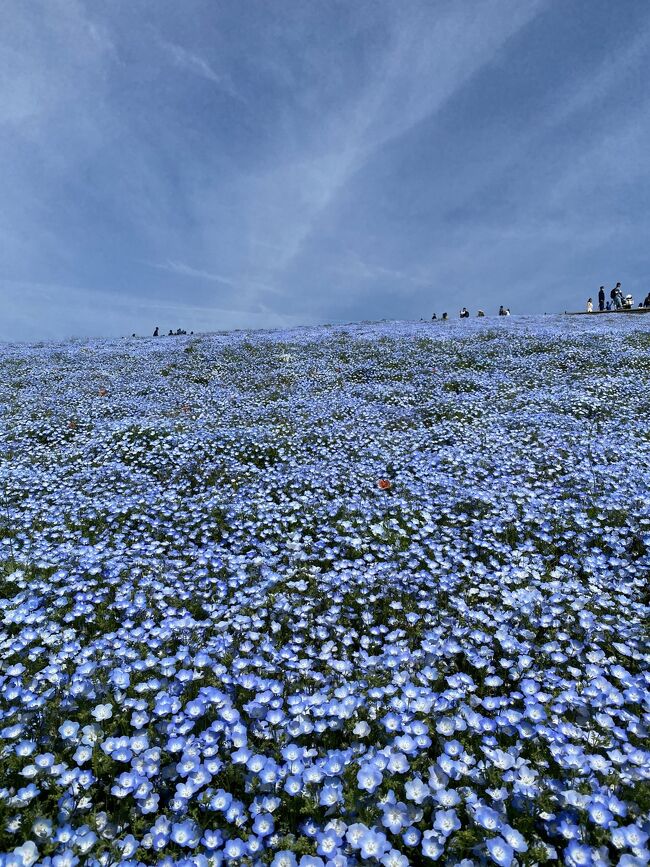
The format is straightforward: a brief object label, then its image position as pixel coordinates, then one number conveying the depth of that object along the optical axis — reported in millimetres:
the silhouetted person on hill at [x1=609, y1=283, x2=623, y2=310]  36531
